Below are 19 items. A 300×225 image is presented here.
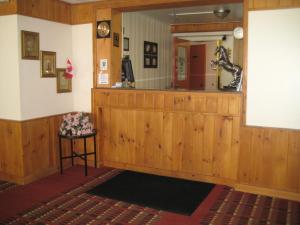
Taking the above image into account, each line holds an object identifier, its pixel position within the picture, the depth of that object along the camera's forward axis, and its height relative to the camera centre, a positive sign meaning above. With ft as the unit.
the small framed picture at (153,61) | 20.85 +1.63
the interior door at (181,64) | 24.45 +1.73
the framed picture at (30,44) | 12.35 +1.67
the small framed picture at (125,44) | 17.33 +2.33
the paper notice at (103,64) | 14.38 +1.01
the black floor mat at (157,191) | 11.03 -3.99
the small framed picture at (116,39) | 14.39 +2.15
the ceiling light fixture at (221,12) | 16.37 +3.80
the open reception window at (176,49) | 18.43 +2.70
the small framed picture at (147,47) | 19.81 +2.45
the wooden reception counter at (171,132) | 12.42 -1.92
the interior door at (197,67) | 24.92 +1.51
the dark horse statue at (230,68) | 12.59 +0.72
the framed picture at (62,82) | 14.33 +0.21
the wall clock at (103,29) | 14.10 +2.56
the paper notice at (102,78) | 14.49 +0.38
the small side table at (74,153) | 13.49 -3.00
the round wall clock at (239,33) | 12.35 +2.07
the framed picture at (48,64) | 13.41 +0.98
